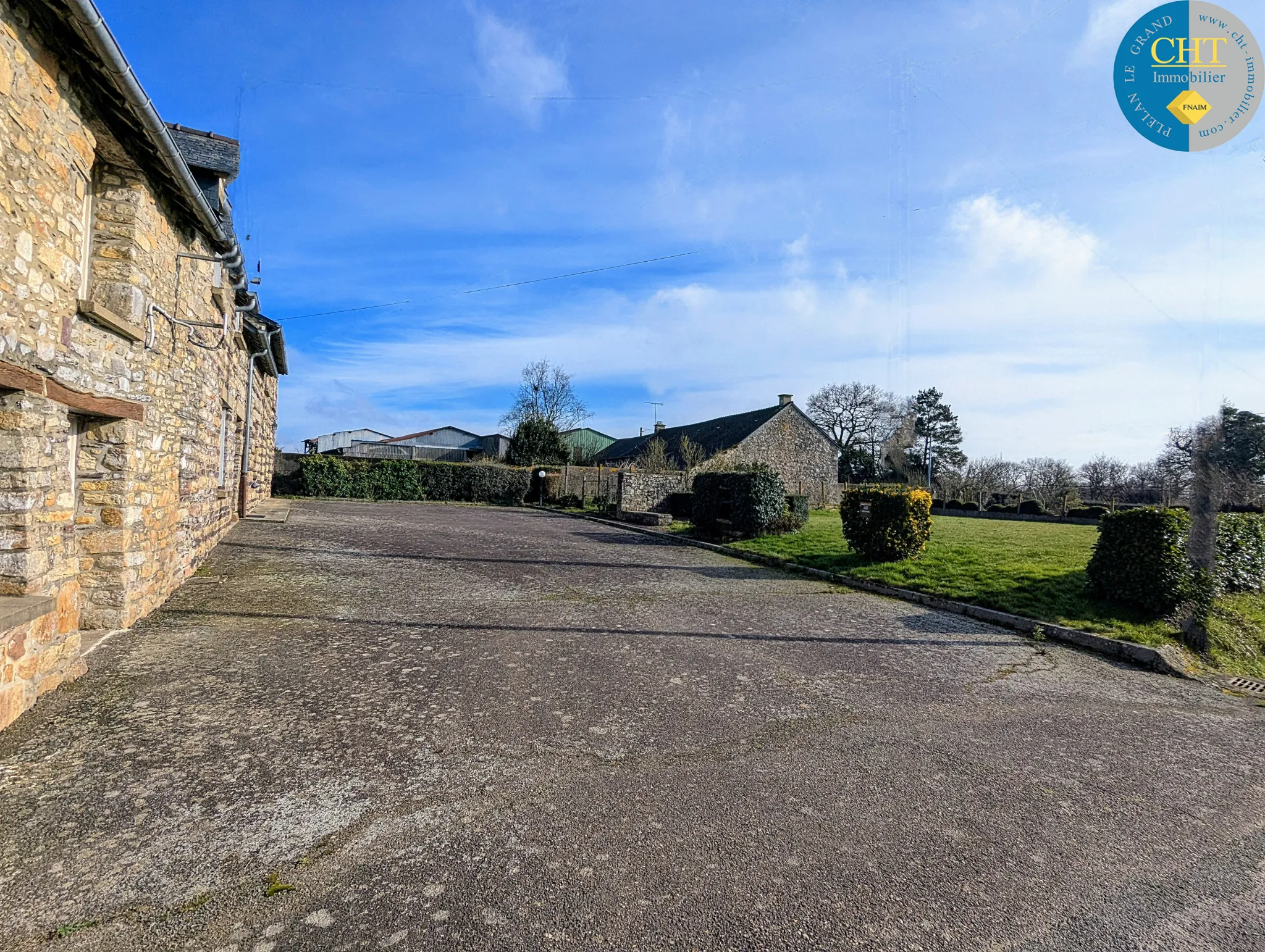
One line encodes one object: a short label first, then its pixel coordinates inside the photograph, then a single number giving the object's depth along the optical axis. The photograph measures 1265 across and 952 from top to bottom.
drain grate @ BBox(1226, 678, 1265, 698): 5.61
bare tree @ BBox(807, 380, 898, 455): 45.22
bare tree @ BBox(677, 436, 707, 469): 27.86
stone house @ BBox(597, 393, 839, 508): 30.25
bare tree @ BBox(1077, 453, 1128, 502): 31.98
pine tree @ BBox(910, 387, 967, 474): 49.16
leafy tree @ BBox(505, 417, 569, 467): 34.31
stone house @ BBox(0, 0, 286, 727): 3.76
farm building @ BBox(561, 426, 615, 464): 39.44
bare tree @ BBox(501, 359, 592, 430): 42.38
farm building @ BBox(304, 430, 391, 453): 48.44
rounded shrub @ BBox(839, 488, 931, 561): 10.62
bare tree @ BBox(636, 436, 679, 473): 25.34
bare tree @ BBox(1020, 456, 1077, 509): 28.20
